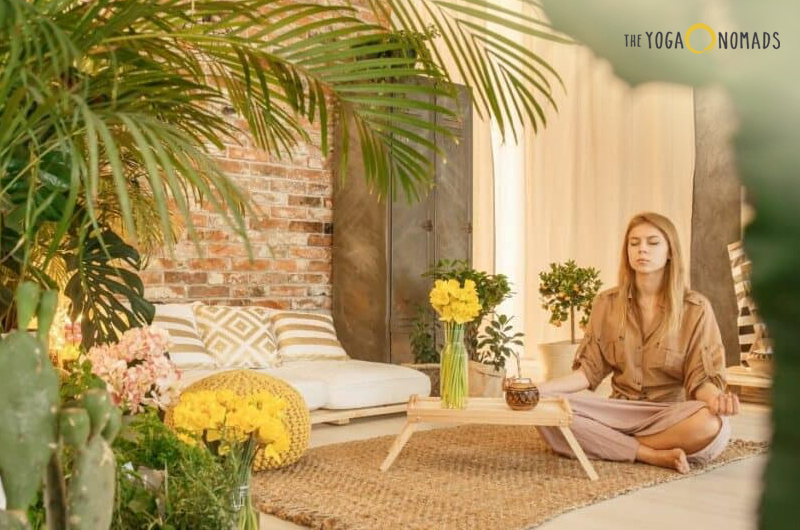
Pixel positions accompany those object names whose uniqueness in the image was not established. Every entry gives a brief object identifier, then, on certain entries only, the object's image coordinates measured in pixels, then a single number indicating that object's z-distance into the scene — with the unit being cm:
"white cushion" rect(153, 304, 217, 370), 439
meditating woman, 328
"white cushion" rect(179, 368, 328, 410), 417
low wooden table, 316
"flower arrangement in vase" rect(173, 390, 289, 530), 162
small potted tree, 504
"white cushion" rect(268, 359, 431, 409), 435
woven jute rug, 266
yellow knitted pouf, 334
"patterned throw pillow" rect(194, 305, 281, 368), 457
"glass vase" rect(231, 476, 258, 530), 140
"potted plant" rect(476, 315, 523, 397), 505
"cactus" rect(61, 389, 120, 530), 64
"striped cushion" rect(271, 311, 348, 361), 482
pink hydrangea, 154
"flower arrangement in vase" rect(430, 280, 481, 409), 334
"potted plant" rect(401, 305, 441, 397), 515
